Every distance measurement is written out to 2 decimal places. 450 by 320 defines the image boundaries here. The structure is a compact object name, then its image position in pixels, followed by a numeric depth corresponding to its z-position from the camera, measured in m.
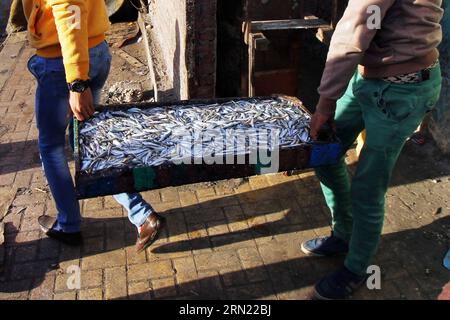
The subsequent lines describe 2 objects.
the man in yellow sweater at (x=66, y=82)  2.88
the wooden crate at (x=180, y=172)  2.71
